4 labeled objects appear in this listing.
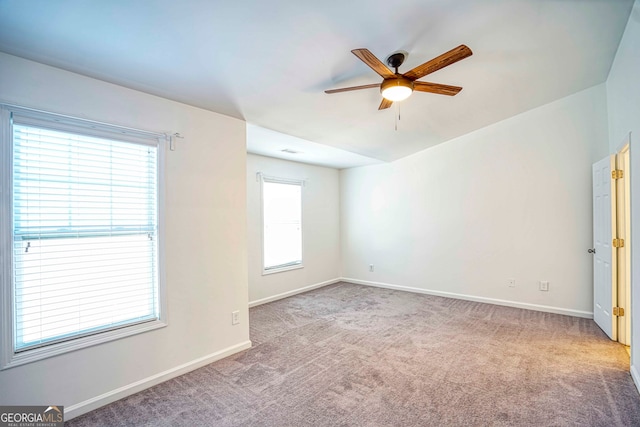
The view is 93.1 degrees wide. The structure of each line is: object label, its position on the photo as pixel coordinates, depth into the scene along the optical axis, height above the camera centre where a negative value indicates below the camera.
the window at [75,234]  1.97 -0.14
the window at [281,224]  5.16 -0.20
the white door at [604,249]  3.23 -0.44
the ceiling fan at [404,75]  1.96 +1.00
